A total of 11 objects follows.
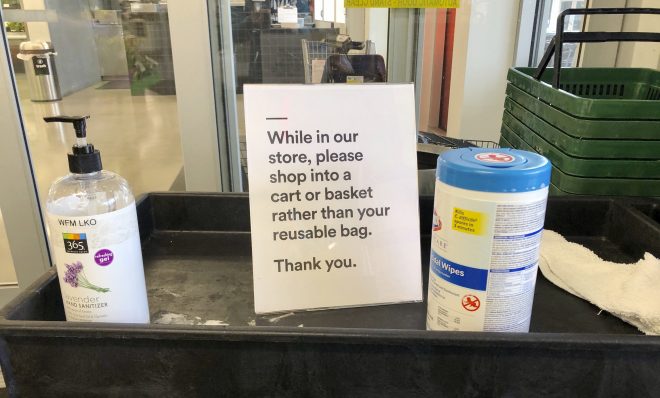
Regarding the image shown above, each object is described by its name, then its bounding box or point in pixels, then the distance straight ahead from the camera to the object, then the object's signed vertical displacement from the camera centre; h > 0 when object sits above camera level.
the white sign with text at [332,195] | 0.72 -0.24
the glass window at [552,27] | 2.35 -0.04
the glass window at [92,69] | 1.97 -0.20
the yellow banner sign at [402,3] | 1.46 +0.04
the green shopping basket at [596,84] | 0.83 -0.13
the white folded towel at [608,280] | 0.66 -0.36
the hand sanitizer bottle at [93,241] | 0.59 -0.24
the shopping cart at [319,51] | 2.00 -0.12
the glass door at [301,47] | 1.80 -0.10
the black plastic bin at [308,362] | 0.53 -0.34
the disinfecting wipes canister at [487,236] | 0.53 -0.22
